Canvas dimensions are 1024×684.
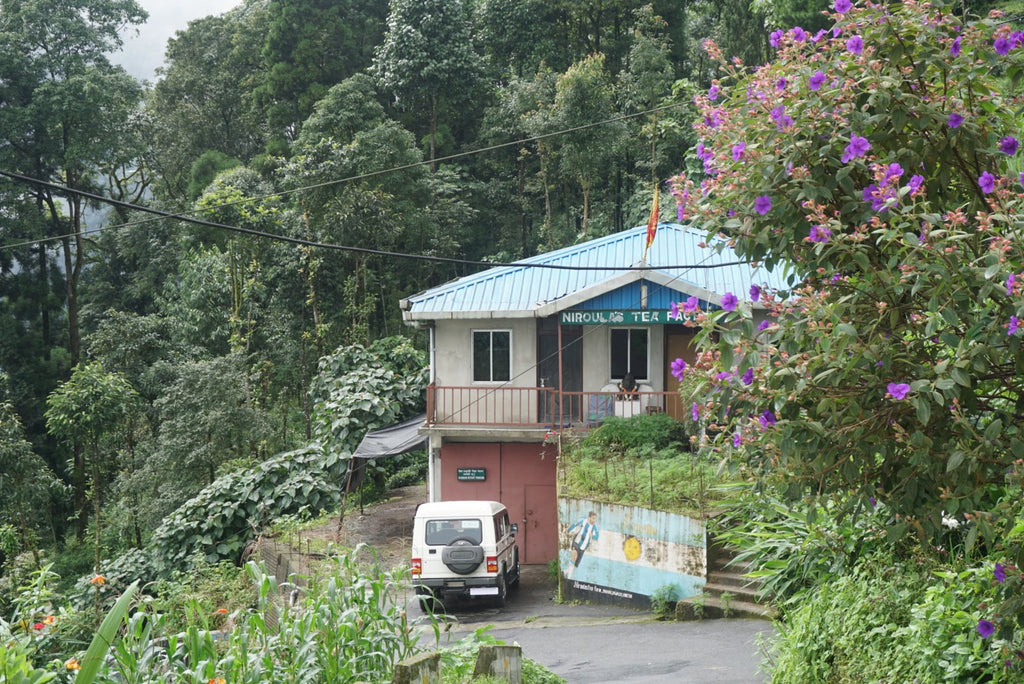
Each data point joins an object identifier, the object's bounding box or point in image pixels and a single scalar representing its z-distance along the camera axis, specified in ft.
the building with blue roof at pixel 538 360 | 68.13
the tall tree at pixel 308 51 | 132.57
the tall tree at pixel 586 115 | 106.42
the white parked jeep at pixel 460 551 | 52.60
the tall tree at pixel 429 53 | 121.19
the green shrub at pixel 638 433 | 62.64
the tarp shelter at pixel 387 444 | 70.33
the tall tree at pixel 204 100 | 143.02
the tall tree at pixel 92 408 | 86.12
